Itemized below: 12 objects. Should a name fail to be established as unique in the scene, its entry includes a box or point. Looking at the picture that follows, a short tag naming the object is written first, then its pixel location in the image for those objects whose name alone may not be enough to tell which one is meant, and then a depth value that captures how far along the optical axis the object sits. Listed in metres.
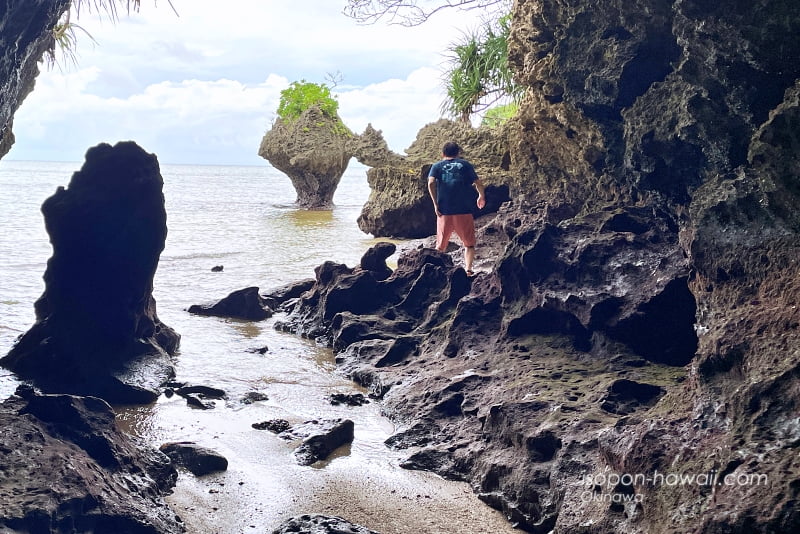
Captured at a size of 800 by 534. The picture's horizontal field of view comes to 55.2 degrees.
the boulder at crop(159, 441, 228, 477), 4.63
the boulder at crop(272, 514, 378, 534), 3.64
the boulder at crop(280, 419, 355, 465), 5.02
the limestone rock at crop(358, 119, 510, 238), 14.39
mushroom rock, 29.09
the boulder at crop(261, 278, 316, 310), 10.82
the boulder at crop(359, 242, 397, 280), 9.13
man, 8.81
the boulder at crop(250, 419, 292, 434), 5.55
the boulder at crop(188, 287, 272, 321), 9.83
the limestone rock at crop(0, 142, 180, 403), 6.19
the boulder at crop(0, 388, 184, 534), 3.34
